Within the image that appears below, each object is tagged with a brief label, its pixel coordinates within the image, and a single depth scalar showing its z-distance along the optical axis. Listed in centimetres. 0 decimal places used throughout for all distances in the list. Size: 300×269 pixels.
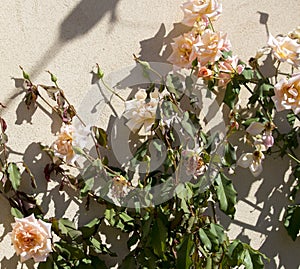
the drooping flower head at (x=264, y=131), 226
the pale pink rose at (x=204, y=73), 225
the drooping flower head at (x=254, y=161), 230
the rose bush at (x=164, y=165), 207
